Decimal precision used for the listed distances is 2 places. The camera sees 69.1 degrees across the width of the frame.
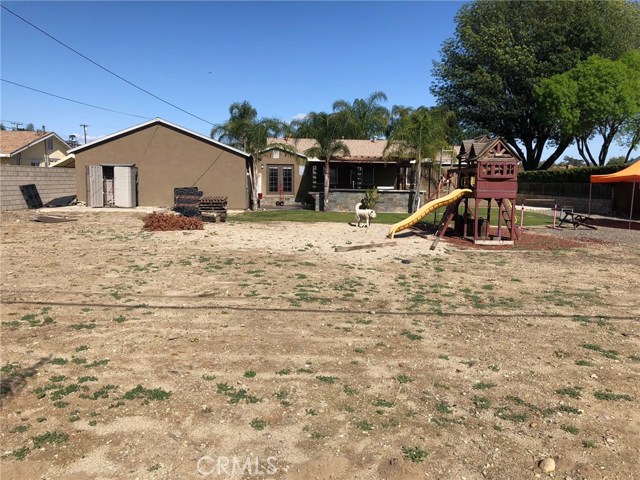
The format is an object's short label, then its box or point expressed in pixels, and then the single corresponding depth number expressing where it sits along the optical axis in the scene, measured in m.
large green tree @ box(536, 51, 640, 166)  36.75
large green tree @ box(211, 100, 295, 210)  26.11
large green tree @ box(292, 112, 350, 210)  26.02
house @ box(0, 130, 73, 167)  32.97
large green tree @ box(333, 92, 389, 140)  44.88
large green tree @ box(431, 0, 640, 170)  41.75
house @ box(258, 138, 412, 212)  32.34
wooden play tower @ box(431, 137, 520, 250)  16.08
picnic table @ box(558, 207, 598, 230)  22.05
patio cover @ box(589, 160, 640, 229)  23.18
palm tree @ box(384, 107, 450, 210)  25.59
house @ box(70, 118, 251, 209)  26.92
